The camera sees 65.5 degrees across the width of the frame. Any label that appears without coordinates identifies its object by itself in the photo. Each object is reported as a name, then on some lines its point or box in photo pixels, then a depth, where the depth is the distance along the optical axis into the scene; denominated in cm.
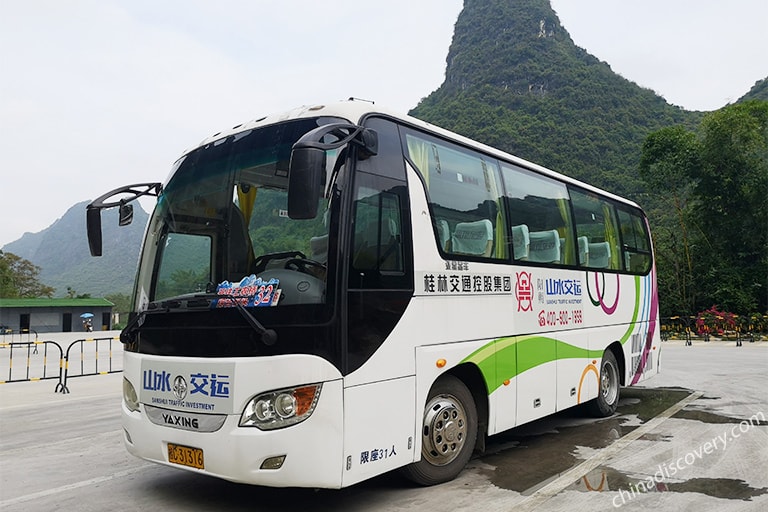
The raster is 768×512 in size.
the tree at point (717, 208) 2773
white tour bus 391
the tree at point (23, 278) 6806
